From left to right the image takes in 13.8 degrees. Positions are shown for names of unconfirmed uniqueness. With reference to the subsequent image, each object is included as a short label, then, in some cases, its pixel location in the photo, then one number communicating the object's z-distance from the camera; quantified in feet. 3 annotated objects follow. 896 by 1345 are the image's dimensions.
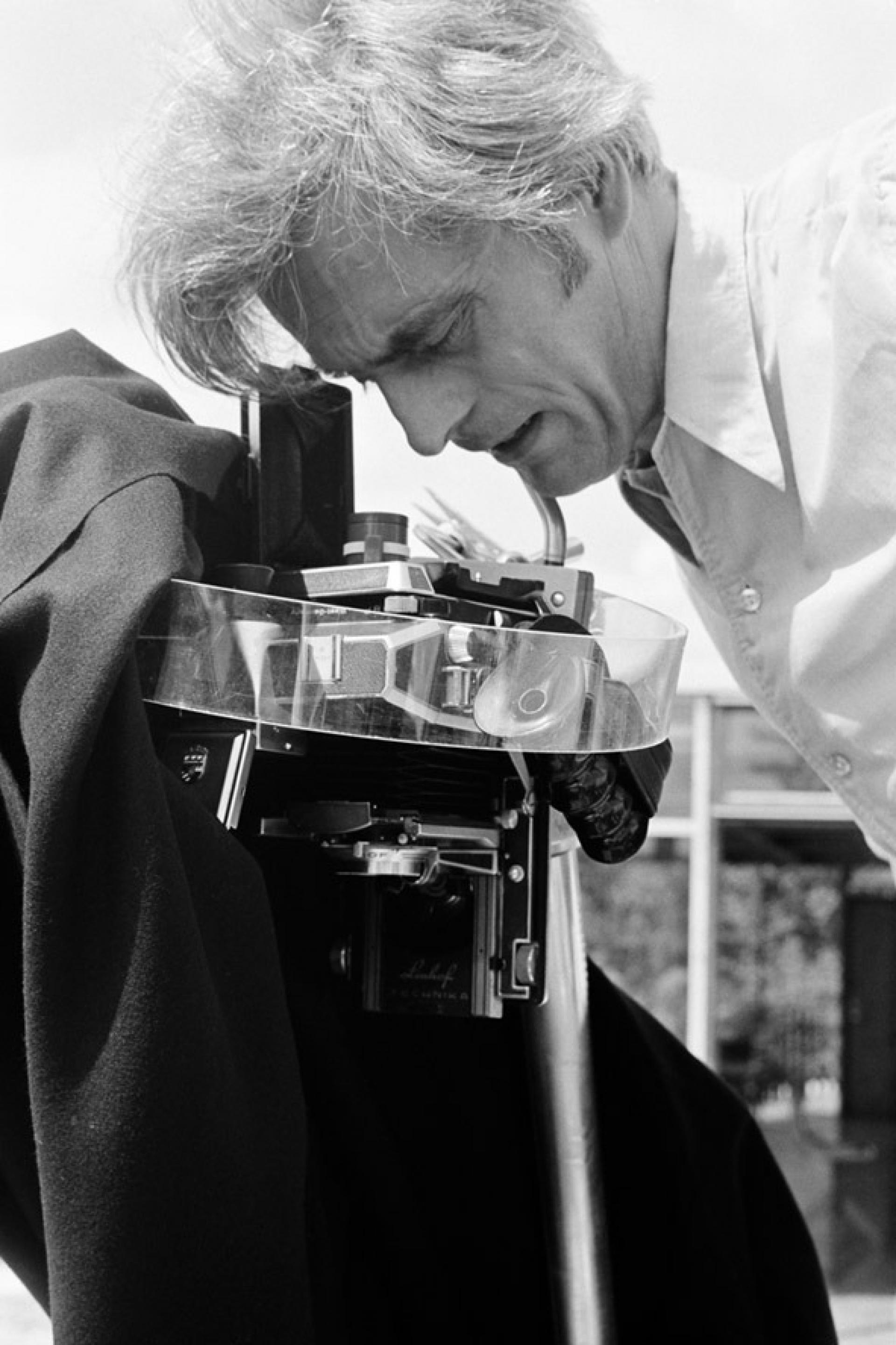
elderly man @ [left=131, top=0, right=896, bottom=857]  5.50
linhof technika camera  5.13
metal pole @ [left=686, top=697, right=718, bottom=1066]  21.47
